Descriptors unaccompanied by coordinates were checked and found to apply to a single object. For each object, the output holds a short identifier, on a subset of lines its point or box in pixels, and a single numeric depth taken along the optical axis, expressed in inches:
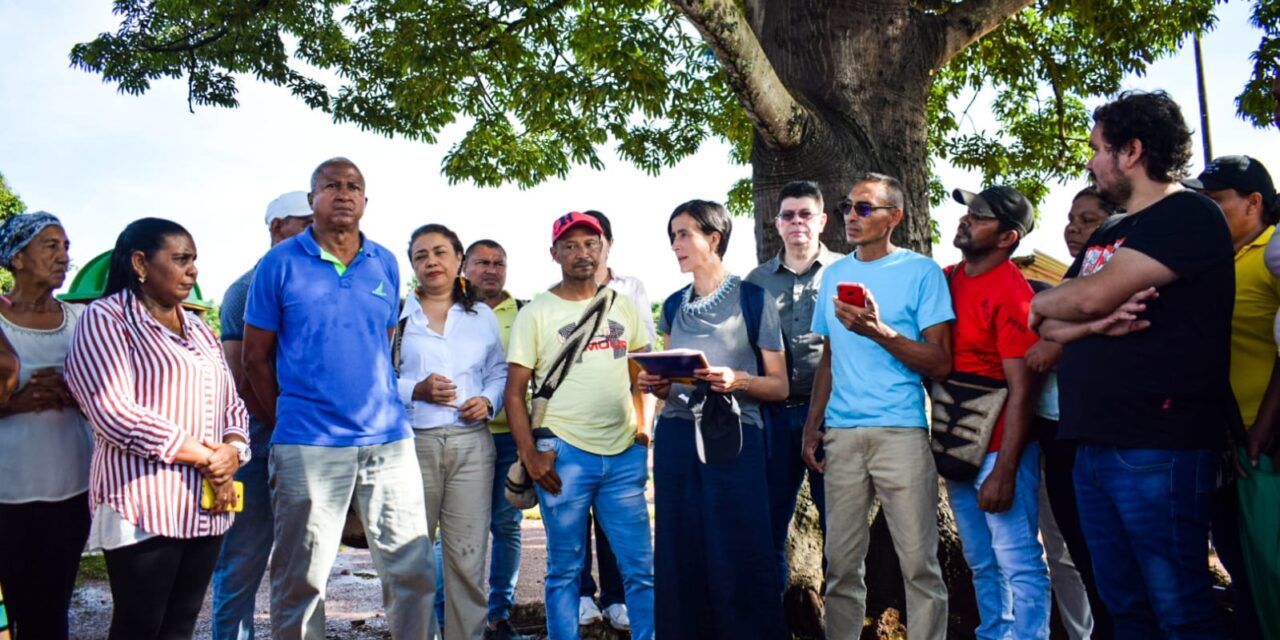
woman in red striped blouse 129.3
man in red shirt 150.8
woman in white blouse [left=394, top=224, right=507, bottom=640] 180.9
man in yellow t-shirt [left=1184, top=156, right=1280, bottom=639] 135.2
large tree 241.4
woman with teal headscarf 145.5
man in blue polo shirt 157.8
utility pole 638.5
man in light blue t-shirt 158.4
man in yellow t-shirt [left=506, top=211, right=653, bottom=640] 173.5
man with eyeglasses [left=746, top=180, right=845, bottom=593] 182.5
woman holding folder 161.0
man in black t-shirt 117.7
